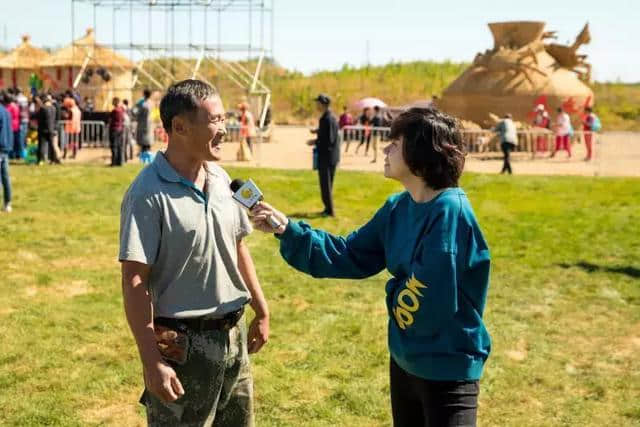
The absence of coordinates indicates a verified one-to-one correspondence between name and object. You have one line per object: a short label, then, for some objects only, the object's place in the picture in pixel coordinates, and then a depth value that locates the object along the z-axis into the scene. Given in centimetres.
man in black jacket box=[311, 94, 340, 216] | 1236
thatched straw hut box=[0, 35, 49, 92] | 3269
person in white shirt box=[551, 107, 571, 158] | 2439
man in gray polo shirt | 303
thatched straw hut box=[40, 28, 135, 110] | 3033
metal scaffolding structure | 2728
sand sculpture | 2947
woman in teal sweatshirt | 301
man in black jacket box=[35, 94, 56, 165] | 1862
